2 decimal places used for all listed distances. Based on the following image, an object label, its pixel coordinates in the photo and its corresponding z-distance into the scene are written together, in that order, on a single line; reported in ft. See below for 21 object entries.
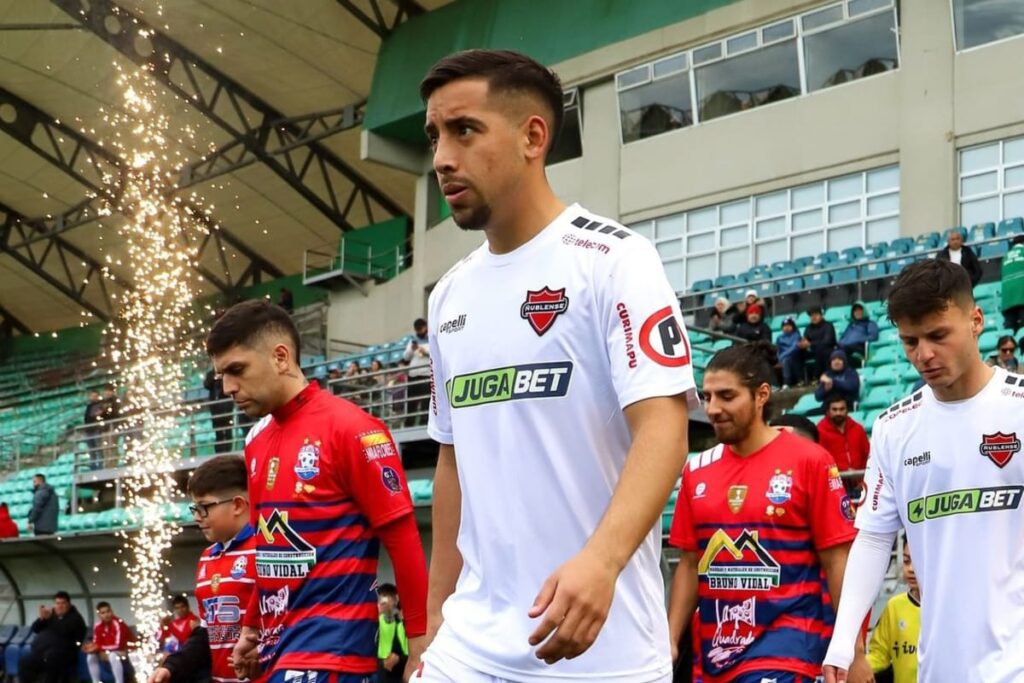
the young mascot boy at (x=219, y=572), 22.76
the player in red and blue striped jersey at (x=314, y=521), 18.83
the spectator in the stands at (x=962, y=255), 57.47
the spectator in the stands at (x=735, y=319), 67.36
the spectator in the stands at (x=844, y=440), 44.68
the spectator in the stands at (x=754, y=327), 64.03
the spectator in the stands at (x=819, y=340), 60.54
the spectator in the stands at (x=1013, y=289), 50.55
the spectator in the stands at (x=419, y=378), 75.71
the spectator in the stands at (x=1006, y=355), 44.45
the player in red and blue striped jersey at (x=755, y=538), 22.13
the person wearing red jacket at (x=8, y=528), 92.94
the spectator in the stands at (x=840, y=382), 52.39
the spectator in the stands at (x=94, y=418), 101.71
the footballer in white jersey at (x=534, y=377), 11.18
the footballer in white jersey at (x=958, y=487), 16.15
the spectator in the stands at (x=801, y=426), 27.45
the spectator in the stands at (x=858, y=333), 60.70
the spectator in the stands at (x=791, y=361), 62.23
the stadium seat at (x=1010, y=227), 71.24
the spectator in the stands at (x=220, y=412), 82.25
